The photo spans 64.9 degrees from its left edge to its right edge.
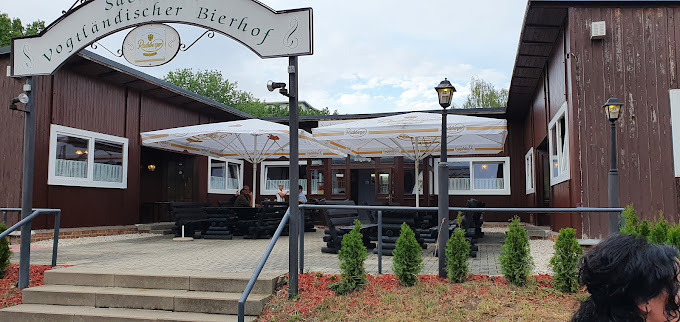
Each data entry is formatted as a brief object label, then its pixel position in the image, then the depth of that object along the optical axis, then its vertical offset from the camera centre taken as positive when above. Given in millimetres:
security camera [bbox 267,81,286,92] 5492 +1136
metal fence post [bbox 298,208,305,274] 5906 -554
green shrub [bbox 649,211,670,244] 4973 -343
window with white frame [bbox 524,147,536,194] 14558 +745
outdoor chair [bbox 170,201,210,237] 11000 -462
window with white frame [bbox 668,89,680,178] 8195 +1119
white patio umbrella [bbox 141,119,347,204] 10734 +1228
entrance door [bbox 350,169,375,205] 18312 +352
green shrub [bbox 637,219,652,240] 5024 -307
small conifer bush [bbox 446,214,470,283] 5434 -635
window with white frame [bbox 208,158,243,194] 17422 +687
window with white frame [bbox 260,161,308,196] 18031 +678
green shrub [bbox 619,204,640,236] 5051 -226
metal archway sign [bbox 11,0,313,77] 5691 +1980
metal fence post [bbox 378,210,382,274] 6074 -520
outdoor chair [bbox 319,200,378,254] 7895 -518
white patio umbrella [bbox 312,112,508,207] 9328 +1181
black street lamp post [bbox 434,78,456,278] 5657 +35
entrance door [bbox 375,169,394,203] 16422 +372
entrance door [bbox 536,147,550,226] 13904 +425
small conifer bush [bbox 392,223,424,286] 5430 -661
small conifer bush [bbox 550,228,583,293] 5086 -616
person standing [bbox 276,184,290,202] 14796 +55
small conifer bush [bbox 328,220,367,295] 5430 -706
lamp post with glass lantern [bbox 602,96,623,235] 6762 +741
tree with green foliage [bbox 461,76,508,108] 41156 +7999
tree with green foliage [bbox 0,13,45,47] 25058 +8125
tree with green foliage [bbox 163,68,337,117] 50812 +10558
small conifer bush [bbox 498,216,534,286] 5258 -596
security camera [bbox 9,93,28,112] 6352 +1153
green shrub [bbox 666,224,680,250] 4918 -378
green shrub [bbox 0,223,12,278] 6570 -734
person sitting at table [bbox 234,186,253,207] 11953 -115
